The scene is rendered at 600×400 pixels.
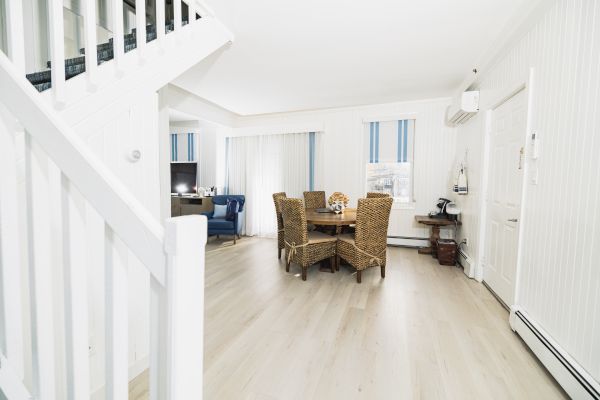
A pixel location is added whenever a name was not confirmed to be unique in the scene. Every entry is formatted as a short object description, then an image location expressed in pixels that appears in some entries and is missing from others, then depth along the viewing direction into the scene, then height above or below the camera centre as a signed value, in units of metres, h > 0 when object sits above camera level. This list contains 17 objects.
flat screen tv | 5.96 +0.03
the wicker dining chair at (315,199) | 4.67 -0.32
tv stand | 5.46 -0.54
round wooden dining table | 3.22 -0.47
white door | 2.30 -0.09
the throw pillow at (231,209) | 4.89 -0.55
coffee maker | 4.18 -0.43
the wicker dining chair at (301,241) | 3.11 -0.74
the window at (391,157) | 4.68 +0.47
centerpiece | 3.94 -0.32
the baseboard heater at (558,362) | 1.35 -1.04
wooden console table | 3.88 -0.64
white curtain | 5.39 +0.20
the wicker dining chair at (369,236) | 2.94 -0.63
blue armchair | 4.86 -0.85
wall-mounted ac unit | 3.29 +1.01
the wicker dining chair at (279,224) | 3.86 -0.68
